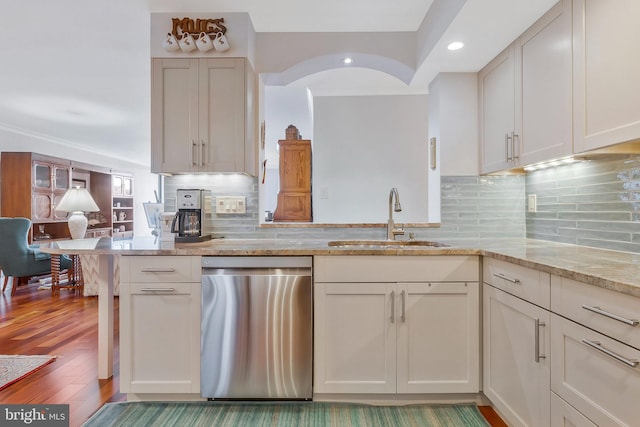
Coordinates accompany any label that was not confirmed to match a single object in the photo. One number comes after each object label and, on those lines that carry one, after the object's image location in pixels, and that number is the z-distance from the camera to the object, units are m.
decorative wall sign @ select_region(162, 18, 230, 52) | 2.20
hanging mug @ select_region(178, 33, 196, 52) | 2.20
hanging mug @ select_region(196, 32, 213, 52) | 2.19
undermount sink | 2.33
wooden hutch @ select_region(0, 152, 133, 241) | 5.23
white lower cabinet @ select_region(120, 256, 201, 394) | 1.90
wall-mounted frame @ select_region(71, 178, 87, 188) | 6.40
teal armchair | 4.30
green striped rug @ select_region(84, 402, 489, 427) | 1.79
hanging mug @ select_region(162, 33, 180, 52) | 2.21
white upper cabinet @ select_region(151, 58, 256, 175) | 2.23
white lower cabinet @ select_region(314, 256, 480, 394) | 1.88
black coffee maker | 2.26
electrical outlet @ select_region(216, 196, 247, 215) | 2.46
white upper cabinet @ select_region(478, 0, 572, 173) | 1.65
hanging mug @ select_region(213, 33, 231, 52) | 2.19
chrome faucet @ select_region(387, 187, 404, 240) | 2.37
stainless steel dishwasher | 1.88
